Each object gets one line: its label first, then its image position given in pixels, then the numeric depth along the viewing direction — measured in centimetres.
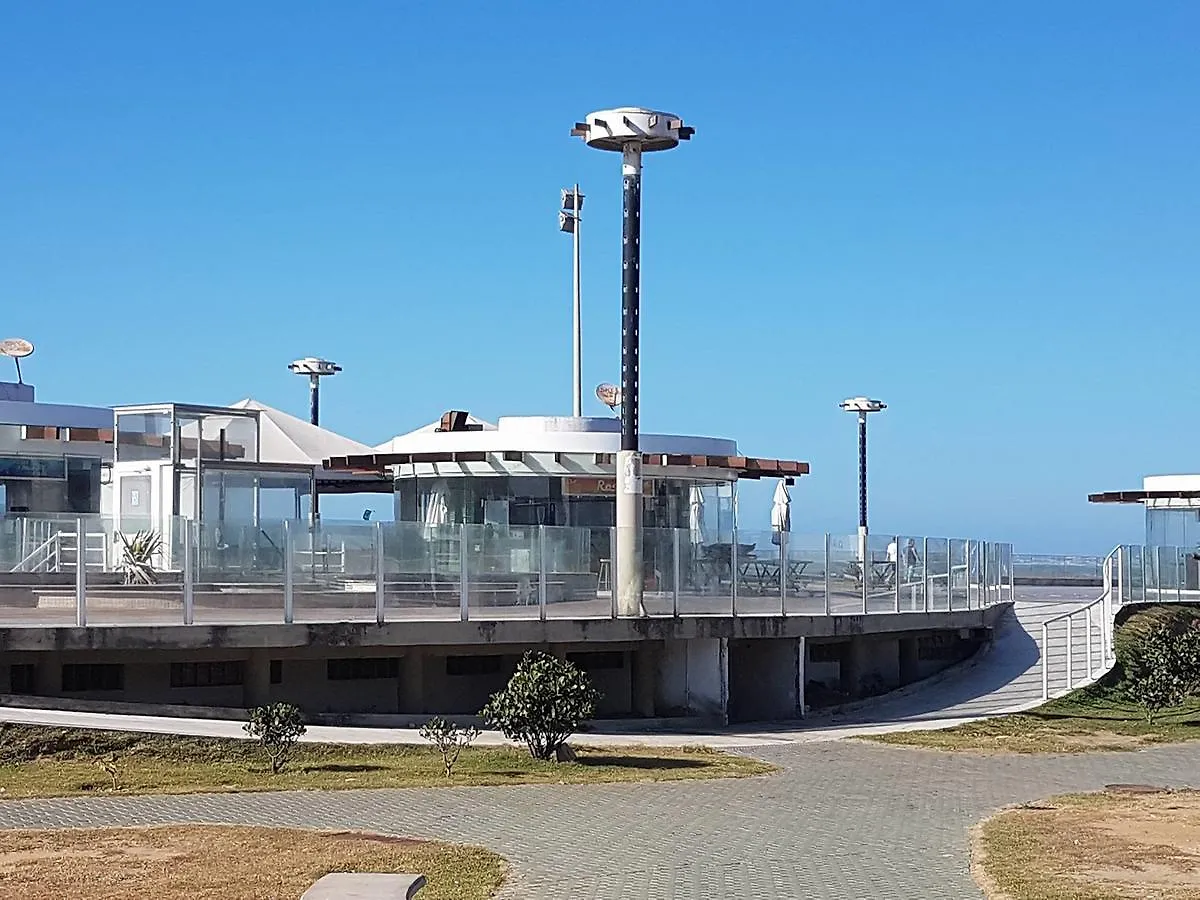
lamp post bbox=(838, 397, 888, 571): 5325
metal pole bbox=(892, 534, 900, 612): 3106
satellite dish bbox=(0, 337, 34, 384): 4353
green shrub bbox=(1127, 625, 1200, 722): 2784
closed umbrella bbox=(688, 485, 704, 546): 3466
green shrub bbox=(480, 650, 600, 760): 1969
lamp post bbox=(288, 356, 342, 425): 5044
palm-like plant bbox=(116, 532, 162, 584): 2228
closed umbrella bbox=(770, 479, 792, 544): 4159
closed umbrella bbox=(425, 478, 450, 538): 3322
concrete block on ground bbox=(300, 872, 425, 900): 1098
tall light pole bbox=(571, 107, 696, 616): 2511
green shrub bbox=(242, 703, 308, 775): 1839
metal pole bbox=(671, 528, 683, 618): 2573
